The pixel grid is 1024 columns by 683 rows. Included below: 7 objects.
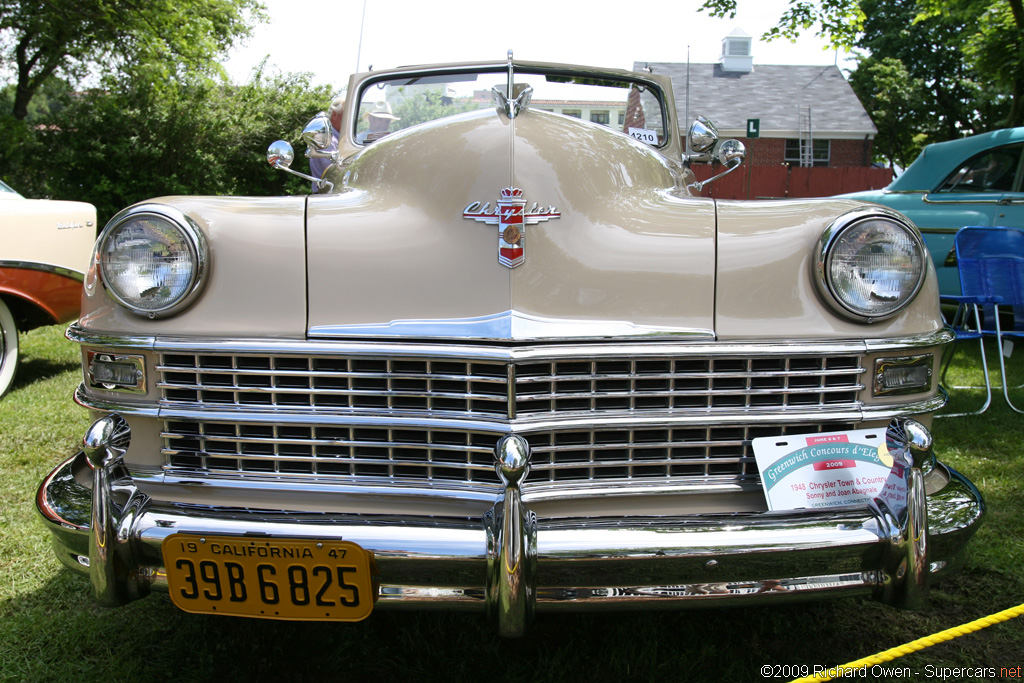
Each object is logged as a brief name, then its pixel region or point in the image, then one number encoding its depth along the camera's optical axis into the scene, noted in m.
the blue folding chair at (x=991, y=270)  4.28
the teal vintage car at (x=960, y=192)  6.08
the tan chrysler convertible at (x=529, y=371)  1.65
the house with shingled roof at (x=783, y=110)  26.69
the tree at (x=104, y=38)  10.94
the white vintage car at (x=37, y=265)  4.29
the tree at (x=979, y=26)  9.66
